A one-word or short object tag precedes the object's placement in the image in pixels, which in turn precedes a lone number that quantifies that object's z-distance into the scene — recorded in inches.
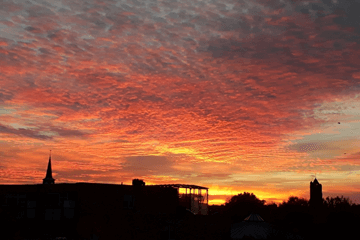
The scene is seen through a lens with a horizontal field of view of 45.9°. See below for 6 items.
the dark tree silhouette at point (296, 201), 5886.8
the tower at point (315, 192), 5685.0
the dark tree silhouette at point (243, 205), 4784.9
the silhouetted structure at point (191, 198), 2422.0
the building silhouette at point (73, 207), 2119.8
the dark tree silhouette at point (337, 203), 4197.3
